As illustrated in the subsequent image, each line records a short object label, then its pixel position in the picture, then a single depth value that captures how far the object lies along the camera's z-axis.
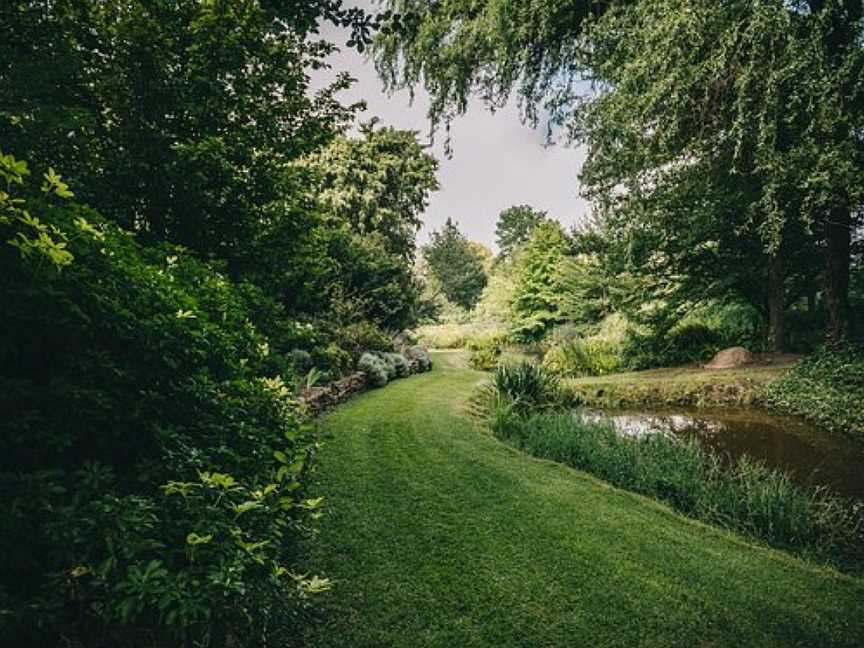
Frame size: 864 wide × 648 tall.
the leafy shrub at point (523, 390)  7.88
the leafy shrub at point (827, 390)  6.80
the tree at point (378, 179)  19.88
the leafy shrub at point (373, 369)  9.65
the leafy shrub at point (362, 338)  10.20
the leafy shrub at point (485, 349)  16.39
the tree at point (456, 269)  49.25
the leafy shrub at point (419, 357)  12.88
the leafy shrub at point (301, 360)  7.93
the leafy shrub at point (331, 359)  8.30
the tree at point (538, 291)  19.94
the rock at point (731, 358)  10.08
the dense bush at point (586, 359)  12.71
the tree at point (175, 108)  4.00
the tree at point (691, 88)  6.18
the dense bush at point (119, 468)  1.32
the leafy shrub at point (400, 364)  11.13
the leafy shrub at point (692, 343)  11.79
